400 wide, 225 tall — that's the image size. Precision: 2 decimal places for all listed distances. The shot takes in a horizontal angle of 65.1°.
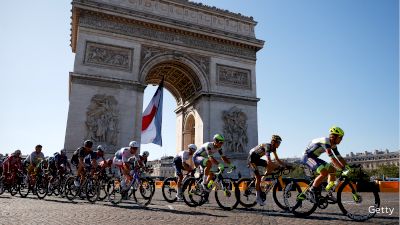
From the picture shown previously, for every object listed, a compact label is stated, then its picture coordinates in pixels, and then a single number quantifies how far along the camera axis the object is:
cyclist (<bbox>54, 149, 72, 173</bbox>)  10.84
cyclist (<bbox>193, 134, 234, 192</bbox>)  7.72
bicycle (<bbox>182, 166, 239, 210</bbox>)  7.50
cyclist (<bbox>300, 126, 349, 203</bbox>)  5.59
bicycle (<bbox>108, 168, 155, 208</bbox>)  8.12
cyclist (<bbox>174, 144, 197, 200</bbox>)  9.57
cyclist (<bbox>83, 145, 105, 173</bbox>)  9.23
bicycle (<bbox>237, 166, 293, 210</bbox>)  7.02
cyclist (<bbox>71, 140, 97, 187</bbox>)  9.10
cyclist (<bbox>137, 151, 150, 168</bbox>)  8.14
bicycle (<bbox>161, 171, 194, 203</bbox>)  9.49
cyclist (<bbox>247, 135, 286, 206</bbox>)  7.27
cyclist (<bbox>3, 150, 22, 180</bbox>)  11.78
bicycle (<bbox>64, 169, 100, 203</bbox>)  8.96
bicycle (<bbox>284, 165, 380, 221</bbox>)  5.67
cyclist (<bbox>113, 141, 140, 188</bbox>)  8.32
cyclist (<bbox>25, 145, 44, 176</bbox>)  11.68
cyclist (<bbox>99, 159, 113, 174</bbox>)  9.03
